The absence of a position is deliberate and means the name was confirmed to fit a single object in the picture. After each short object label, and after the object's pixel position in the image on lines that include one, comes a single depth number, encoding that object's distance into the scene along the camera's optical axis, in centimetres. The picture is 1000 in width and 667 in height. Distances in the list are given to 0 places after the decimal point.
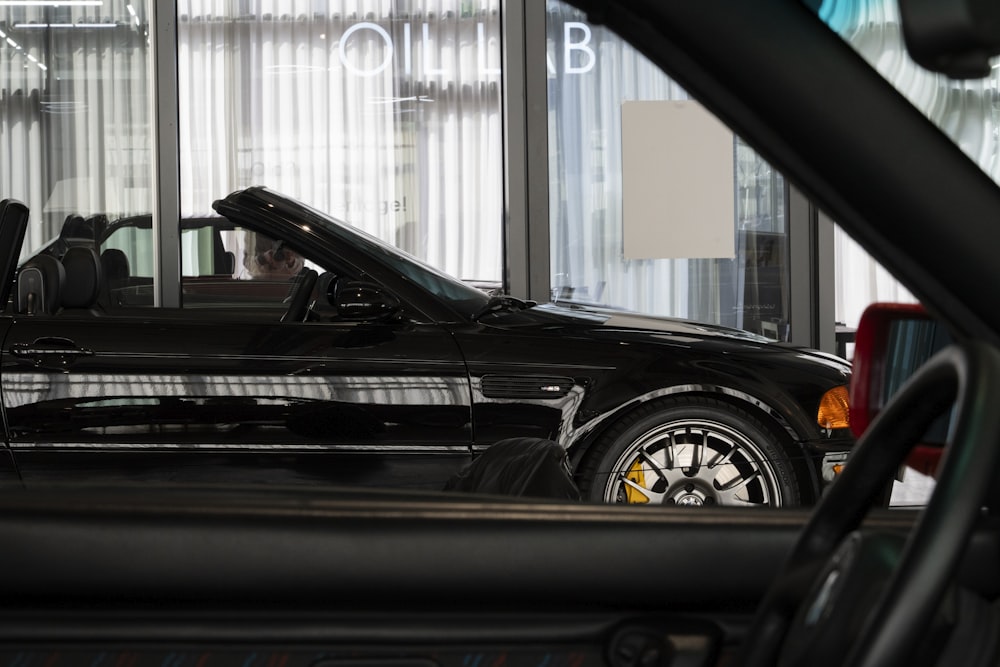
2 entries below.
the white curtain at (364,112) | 877
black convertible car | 441
